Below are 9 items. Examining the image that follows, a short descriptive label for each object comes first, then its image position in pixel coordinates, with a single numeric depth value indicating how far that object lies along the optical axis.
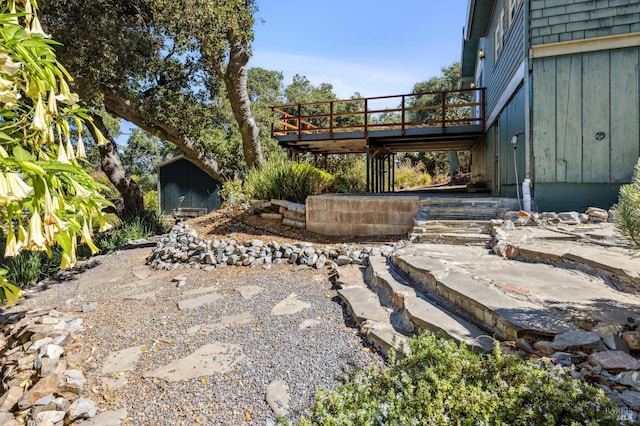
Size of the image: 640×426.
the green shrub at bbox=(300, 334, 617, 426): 1.45
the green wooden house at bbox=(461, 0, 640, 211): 4.73
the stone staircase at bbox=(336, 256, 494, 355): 2.22
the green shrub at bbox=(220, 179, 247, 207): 7.68
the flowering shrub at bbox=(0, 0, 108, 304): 1.12
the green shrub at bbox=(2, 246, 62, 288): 6.08
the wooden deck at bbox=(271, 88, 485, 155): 9.48
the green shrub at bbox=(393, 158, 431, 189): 15.84
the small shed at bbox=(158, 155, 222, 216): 15.87
